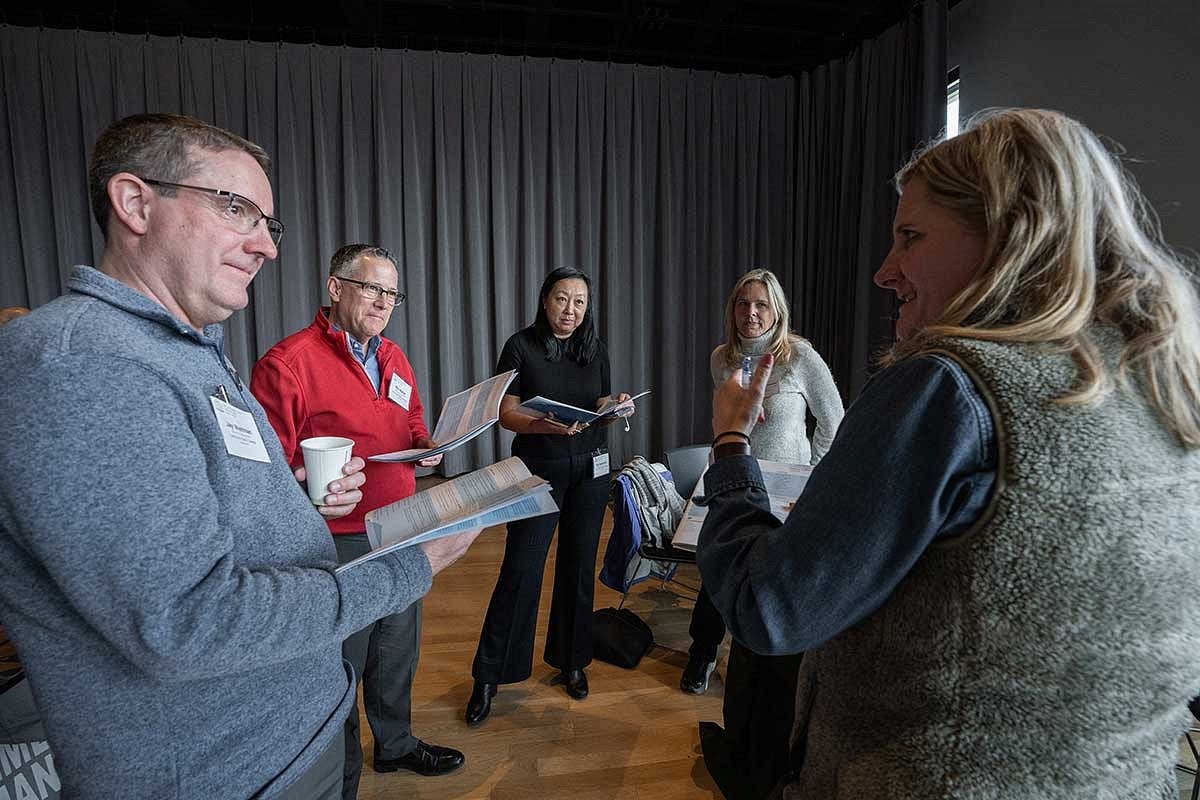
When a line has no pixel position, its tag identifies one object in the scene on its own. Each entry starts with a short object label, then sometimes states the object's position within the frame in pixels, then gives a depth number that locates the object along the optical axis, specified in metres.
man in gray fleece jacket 0.67
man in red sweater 1.74
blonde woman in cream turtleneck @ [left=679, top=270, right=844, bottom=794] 2.47
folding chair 2.98
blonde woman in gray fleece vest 0.64
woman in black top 2.34
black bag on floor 2.70
